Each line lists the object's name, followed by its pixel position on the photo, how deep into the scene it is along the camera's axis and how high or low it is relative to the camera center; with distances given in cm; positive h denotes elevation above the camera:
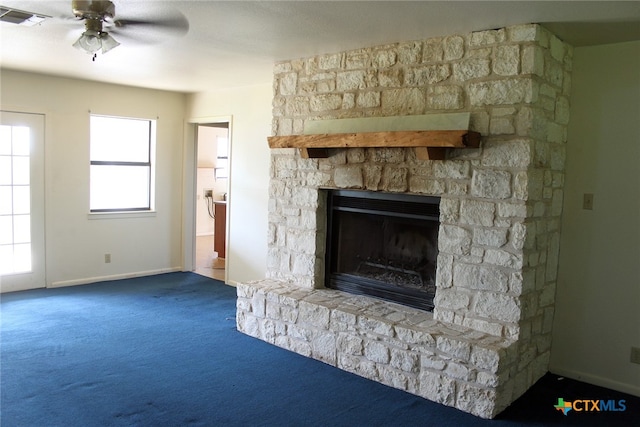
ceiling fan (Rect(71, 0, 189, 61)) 308 +95
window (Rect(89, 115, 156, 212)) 630 +6
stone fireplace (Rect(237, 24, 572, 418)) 324 -20
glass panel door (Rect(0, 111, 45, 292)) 550 -39
